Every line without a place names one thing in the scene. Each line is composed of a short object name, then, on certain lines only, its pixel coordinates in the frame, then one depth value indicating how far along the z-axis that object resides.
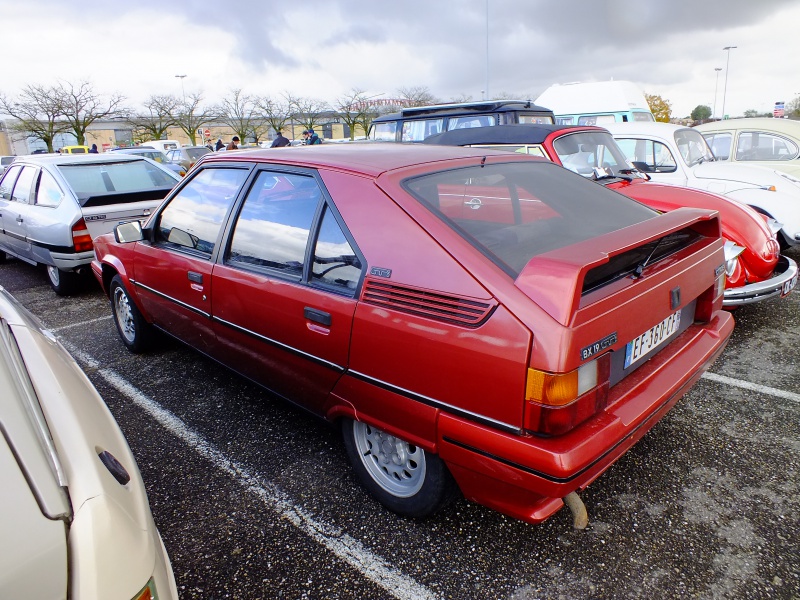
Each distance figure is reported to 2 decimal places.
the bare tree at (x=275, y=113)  47.25
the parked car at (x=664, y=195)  4.09
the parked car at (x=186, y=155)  21.03
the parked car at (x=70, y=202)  5.58
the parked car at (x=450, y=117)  7.93
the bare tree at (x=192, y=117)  46.12
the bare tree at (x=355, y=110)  42.81
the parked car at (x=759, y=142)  8.16
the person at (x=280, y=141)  11.73
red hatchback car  1.71
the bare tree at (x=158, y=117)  45.59
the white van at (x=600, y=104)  13.58
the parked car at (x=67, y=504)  1.01
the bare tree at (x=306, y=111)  45.69
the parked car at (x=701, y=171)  5.89
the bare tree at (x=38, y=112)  37.09
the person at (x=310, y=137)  12.03
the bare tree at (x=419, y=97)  42.62
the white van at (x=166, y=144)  32.12
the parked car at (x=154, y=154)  19.05
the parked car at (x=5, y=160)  23.14
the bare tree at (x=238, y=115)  47.81
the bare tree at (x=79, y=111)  38.19
